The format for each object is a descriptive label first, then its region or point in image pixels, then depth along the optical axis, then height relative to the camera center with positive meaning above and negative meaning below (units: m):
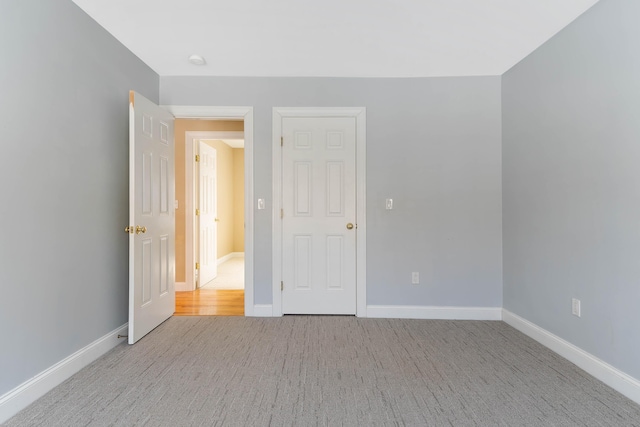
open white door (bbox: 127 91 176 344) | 2.49 -0.03
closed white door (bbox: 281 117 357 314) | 3.26 -0.03
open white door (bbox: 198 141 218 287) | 4.54 +0.00
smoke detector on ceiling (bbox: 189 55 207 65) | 2.80 +1.39
